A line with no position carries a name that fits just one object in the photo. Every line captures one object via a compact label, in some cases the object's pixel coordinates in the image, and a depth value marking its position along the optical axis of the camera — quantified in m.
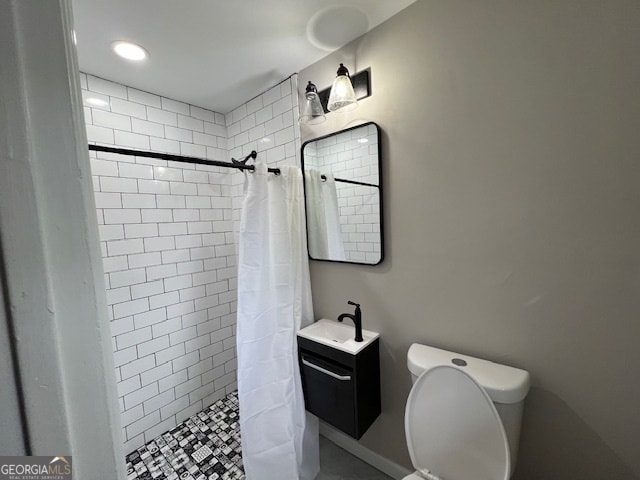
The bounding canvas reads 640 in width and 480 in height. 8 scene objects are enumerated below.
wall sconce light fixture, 1.34
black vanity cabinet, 1.30
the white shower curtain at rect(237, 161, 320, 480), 1.41
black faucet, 1.39
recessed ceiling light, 1.35
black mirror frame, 1.35
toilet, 0.90
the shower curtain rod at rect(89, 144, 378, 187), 0.93
